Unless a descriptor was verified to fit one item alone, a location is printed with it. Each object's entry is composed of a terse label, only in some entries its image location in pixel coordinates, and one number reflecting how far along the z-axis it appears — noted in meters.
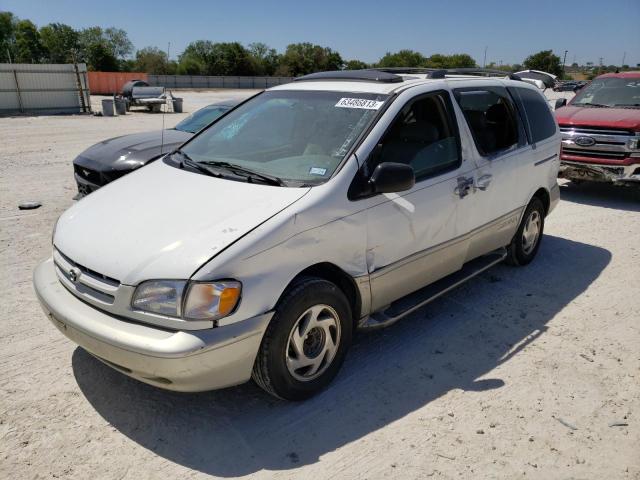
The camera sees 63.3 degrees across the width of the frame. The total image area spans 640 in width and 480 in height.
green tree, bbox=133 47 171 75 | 82.62
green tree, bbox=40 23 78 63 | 88.25
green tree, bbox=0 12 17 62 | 80.88
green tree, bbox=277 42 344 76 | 83.19
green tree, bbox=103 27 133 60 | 99.81
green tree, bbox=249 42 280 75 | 84.94
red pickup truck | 7.79
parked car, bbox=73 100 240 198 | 6.27
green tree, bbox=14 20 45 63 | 84.50
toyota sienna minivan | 2.61
